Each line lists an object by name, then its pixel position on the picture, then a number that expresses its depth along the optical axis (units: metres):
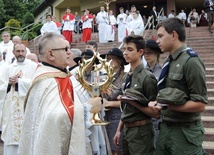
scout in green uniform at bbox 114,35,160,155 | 3.56
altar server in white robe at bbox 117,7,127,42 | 18.27
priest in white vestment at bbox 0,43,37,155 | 5.93
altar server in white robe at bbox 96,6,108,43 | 18.55
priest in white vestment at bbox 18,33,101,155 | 3.10
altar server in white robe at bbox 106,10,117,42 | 18.53
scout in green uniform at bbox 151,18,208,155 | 3.07
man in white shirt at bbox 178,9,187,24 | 23.73
